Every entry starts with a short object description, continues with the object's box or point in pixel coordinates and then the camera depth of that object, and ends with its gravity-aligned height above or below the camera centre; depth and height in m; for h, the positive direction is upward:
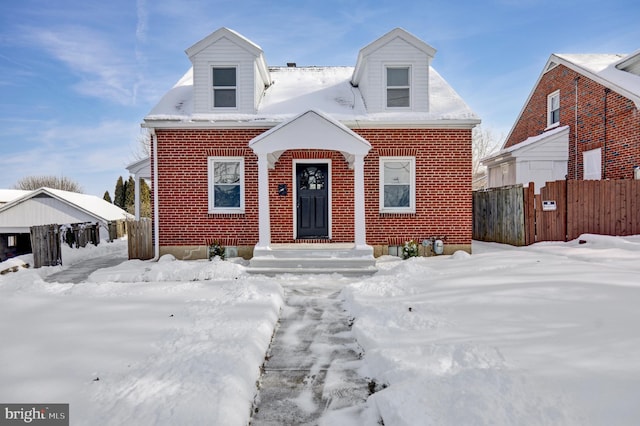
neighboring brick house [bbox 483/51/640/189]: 11.77 +3.09
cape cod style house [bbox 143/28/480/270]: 9.70 +1.27
